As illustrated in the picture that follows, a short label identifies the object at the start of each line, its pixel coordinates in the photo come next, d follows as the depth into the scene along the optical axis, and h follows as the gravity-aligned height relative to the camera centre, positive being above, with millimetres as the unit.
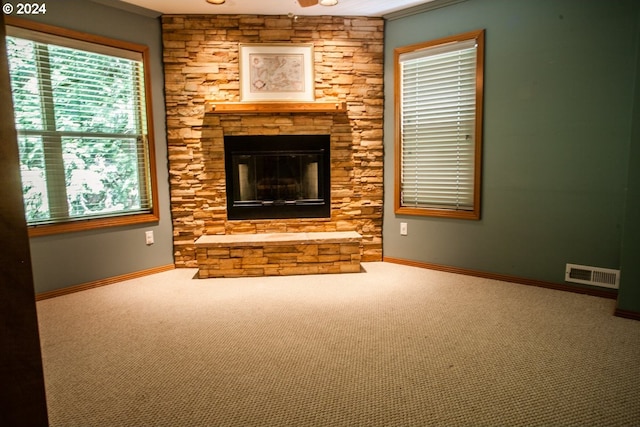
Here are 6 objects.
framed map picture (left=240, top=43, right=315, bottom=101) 4004 +985
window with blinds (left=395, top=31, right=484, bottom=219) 3654 +378
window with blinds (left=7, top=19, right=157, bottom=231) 3176 +383
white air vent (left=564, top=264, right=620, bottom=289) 3030 -912
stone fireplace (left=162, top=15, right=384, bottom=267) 3996 +458
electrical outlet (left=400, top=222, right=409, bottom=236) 4188 -686
